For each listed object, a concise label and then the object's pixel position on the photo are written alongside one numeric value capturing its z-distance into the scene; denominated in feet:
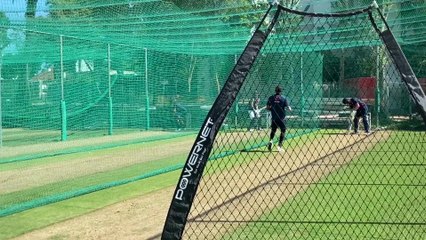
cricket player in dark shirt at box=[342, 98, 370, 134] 57.52
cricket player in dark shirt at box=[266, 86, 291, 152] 43.21
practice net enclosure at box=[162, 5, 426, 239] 11.73
